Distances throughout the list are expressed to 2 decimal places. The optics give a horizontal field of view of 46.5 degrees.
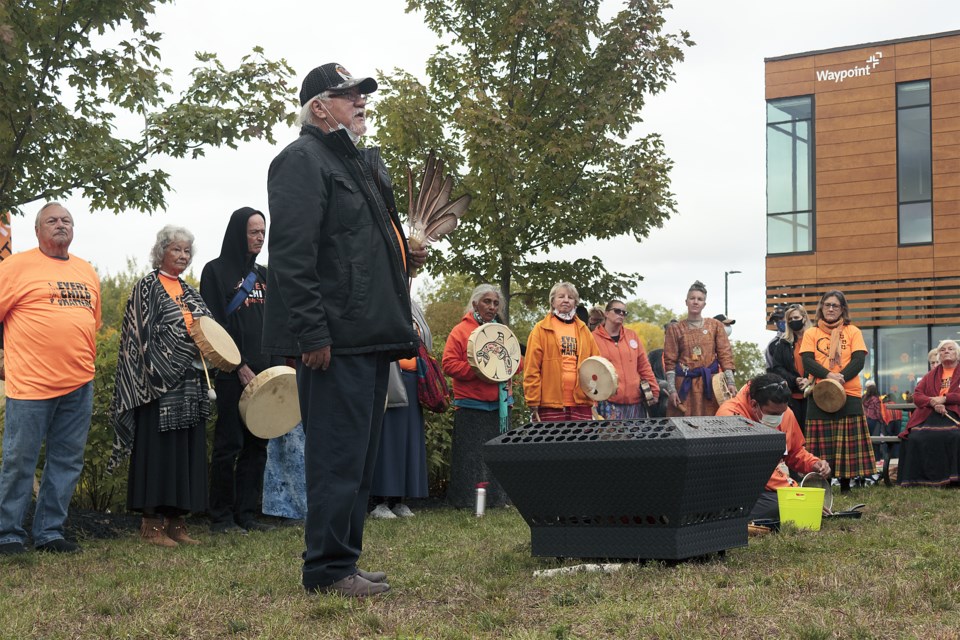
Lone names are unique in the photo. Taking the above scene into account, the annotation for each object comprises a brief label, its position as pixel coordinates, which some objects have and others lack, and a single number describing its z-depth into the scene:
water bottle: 9.80
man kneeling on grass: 7.54
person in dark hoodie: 8.20
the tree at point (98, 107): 8.41
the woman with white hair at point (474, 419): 10.24
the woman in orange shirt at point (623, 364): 11.11
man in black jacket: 4.81
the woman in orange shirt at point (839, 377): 11.65
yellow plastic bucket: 7.25
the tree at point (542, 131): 14.71
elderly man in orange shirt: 6.95
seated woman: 12.51
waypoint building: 31.91
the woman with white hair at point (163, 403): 7.46
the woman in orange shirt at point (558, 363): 10.12
